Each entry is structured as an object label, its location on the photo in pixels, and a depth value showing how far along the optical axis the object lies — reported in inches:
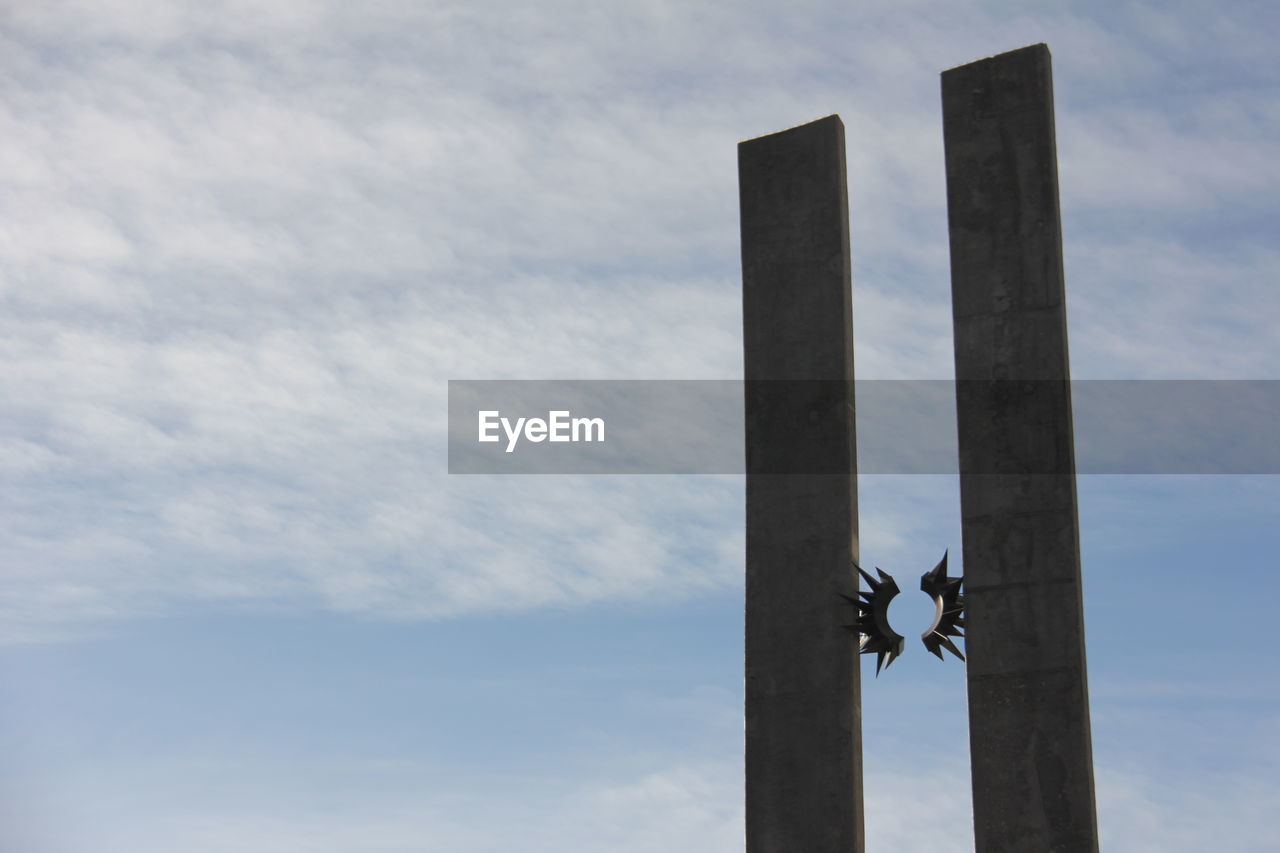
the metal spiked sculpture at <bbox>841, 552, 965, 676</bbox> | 642.8
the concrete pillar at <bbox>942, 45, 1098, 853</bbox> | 594.5
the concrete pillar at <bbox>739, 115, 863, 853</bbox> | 639.8
